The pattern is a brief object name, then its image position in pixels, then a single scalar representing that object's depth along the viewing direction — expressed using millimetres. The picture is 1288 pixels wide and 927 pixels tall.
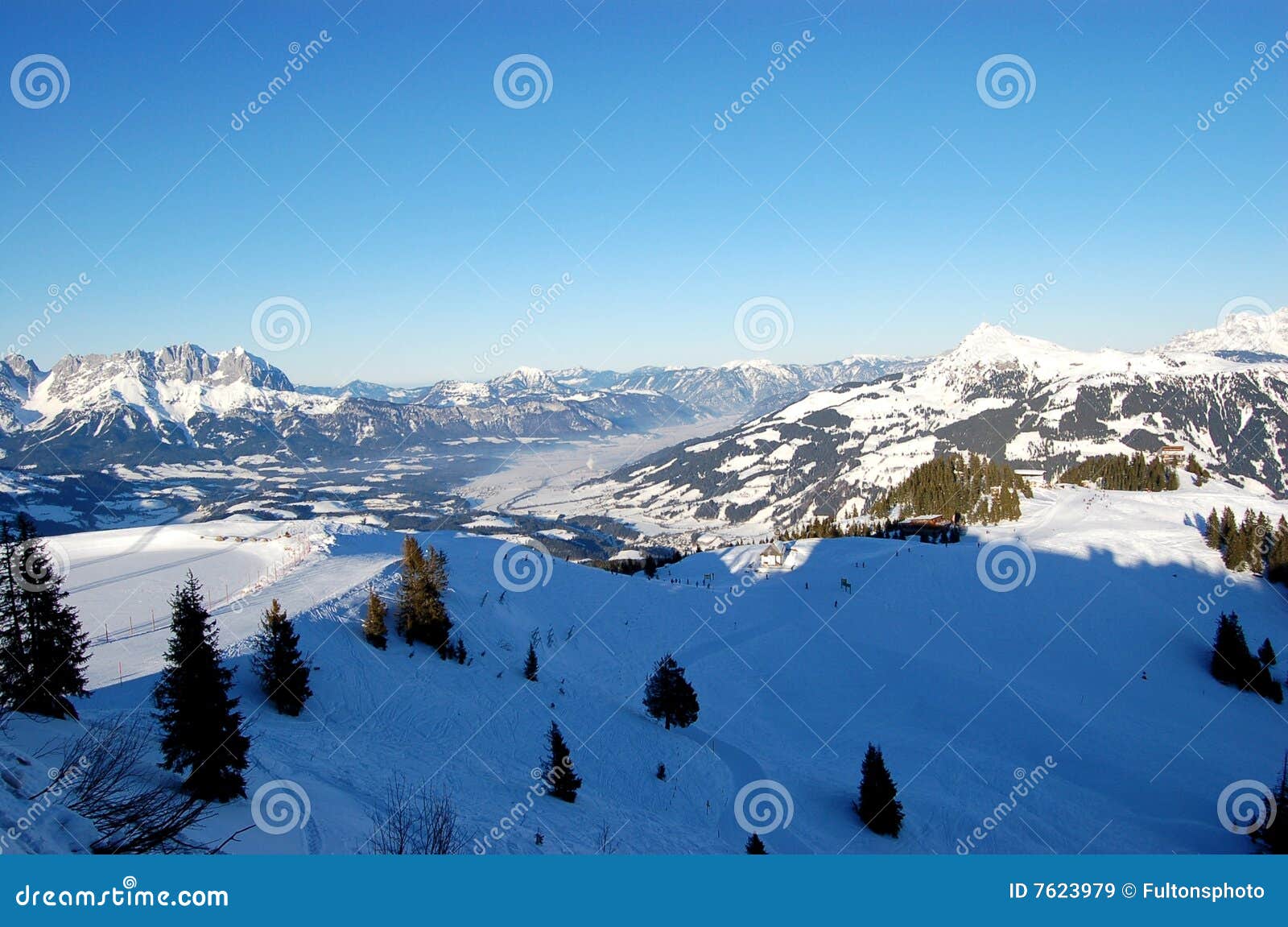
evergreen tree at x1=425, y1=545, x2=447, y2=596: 36125
